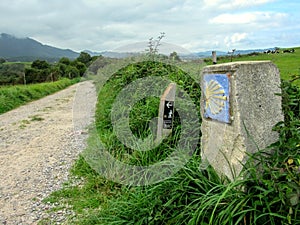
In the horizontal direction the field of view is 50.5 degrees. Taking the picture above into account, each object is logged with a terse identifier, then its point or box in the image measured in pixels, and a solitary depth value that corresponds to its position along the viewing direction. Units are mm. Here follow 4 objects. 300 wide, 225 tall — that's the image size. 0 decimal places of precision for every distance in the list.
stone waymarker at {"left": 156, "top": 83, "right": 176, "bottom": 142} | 4207
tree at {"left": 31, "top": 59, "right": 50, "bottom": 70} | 29784
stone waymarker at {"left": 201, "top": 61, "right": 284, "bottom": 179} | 2516
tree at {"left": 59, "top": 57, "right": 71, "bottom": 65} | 33125
